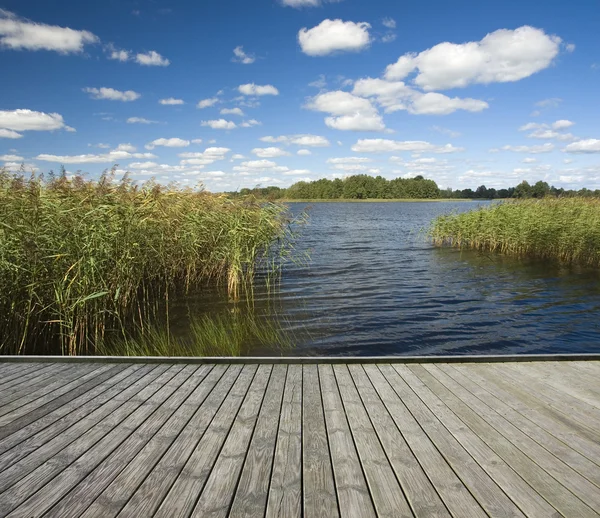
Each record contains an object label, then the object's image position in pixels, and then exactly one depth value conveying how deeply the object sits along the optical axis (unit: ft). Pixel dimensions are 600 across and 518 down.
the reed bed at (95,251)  19.51
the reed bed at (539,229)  50.85
